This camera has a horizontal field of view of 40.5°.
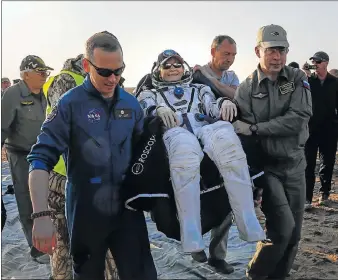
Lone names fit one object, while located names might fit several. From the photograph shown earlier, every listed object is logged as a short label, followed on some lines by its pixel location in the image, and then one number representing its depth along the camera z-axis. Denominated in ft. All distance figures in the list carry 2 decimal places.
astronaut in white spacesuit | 8.50
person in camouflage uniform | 11.43
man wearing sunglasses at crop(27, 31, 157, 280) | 8.73
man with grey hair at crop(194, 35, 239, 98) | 14.99
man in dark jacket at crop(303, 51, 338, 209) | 23.08
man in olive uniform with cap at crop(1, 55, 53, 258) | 16.99
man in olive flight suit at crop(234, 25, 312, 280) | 11.74
